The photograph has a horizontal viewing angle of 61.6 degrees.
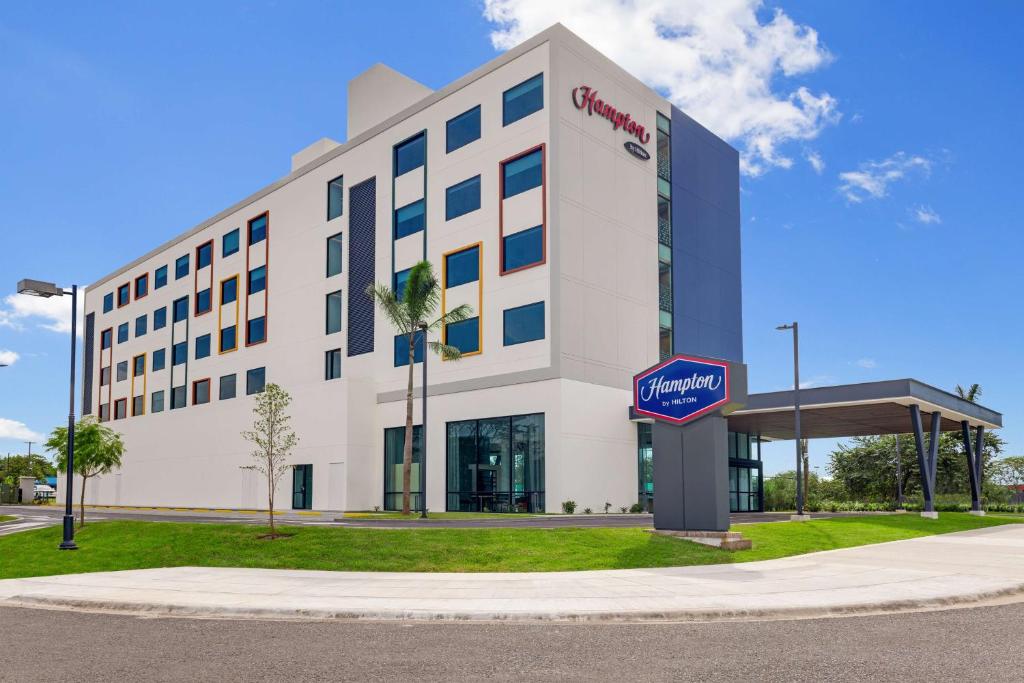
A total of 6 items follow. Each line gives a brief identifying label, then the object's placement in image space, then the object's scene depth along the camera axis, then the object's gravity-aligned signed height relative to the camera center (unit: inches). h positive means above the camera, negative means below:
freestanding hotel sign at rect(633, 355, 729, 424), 928.3 +62.0
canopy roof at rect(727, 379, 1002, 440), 1561.3 +66.7
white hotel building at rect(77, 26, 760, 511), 1667.1 +364.7
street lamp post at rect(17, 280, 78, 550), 1083.3 +162.6
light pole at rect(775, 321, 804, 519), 1508.7 +129.1
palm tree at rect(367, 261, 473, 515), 1517.0 +246.7
